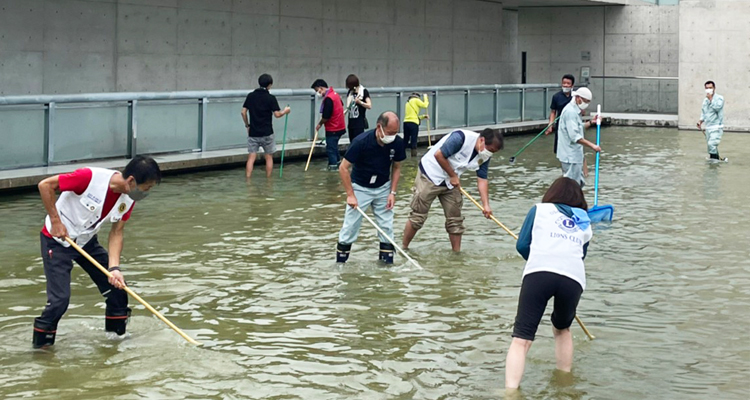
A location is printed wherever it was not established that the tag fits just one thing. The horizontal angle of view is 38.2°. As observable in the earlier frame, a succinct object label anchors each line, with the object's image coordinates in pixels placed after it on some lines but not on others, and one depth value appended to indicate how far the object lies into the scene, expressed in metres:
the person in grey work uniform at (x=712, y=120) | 20.42
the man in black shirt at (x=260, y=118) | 17.16
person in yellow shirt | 20.86
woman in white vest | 6.27
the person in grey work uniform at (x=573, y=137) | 13.74
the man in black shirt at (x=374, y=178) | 9.84
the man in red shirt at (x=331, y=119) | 18.09
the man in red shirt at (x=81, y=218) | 6.77
